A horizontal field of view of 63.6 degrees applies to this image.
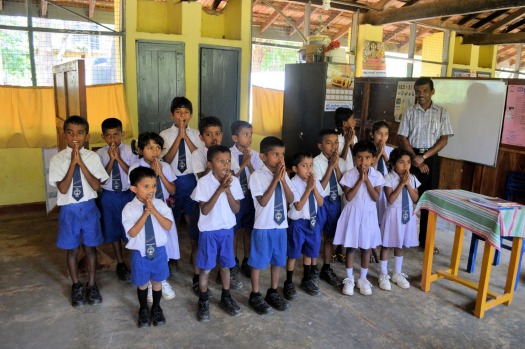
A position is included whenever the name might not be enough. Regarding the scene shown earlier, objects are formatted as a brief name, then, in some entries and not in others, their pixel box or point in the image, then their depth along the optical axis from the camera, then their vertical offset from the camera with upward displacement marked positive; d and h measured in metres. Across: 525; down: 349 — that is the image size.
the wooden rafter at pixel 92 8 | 6.27 +1.20
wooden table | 2.90 -0.86
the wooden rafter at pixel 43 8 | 4.91 +0.91
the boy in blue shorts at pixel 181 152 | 3.48 -0.47
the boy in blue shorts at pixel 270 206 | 2.87 -0.73
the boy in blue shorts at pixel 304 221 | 3.01 -0.89
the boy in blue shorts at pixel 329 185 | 3.30 -0.67
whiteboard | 4.81 -0.10
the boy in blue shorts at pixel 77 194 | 2.91 -0.72
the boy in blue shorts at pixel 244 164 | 3.36 -0.53
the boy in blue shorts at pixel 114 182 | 3.24 -0.69
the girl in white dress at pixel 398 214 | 3.35 -0.89
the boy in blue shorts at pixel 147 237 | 2.59 -0.90
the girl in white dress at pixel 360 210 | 3.20 -0.83
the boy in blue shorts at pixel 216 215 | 2.76 -0.79
